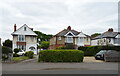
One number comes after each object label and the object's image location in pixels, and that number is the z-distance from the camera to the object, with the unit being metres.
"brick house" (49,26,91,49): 28.49
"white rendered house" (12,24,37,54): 24.47
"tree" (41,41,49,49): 39.80
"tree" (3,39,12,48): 26.30
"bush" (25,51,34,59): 14.44
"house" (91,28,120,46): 27.59
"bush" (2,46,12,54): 11.28
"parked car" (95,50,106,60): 12.86
